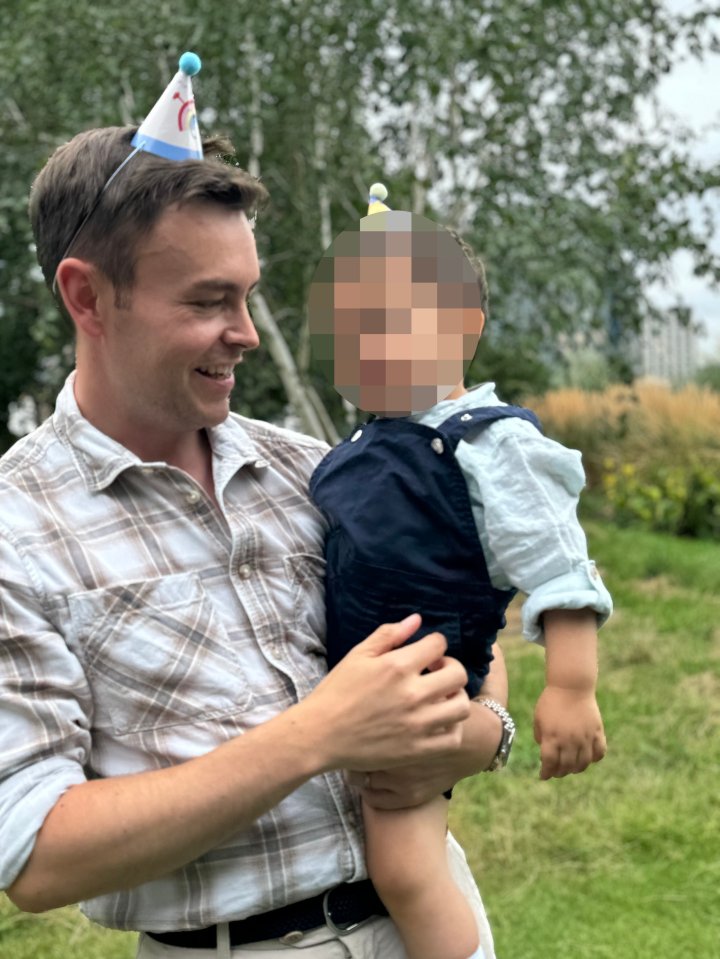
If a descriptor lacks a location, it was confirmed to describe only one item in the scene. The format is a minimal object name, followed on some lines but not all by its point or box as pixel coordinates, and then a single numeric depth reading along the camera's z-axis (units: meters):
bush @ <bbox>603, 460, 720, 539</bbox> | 9.45
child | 1.48
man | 1.22
